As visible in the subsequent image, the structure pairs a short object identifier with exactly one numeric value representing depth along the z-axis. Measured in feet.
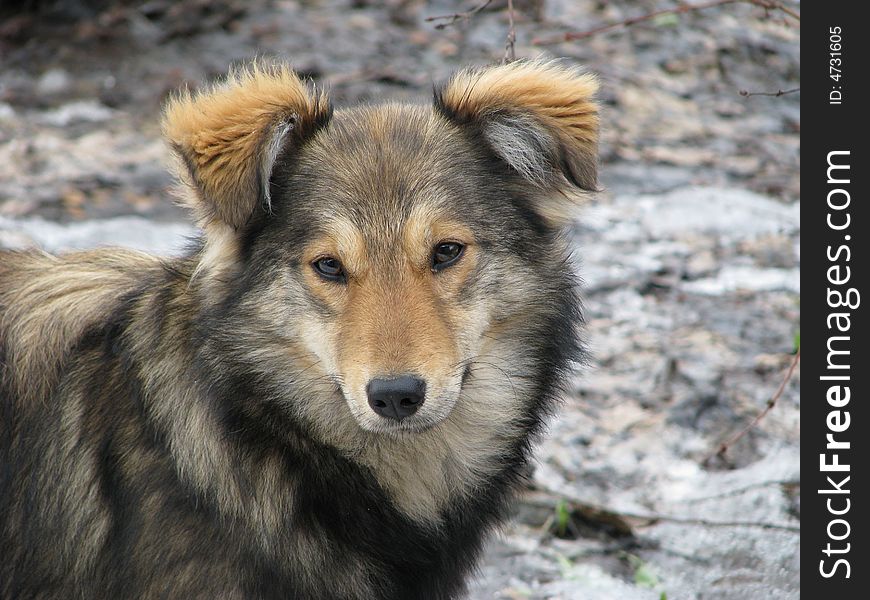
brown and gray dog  24.90
